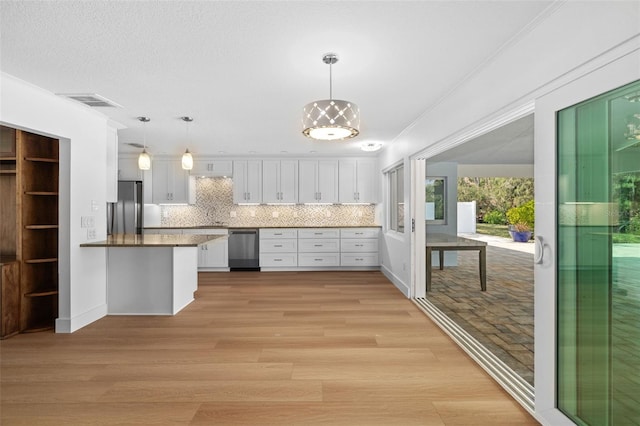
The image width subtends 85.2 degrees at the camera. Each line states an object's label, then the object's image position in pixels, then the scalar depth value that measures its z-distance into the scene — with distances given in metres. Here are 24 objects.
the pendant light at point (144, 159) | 4.16
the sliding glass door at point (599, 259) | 1.56
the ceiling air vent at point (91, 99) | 3.36
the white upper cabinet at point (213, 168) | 7.10
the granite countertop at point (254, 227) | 6.77
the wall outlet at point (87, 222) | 3.84
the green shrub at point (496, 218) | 18.96
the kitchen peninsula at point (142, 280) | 4.17
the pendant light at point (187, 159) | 4.25
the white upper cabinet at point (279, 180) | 7.18
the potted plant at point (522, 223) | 12.79
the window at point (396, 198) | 5.75
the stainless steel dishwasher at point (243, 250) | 6.92
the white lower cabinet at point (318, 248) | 6.95
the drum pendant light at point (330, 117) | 2.52
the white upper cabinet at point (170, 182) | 7.02
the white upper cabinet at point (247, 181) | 7.15
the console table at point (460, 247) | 4.96
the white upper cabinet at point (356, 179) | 7.23
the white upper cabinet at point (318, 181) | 7.20
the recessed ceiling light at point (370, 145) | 5.83
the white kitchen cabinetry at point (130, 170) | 6.90
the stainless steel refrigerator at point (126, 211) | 6.50
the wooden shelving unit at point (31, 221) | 3.53
